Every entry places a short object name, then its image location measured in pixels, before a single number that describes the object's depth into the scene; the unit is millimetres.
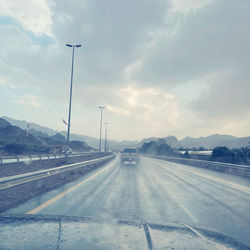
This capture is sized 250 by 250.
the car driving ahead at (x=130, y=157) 31797
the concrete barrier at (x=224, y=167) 19234
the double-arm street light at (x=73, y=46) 32306
